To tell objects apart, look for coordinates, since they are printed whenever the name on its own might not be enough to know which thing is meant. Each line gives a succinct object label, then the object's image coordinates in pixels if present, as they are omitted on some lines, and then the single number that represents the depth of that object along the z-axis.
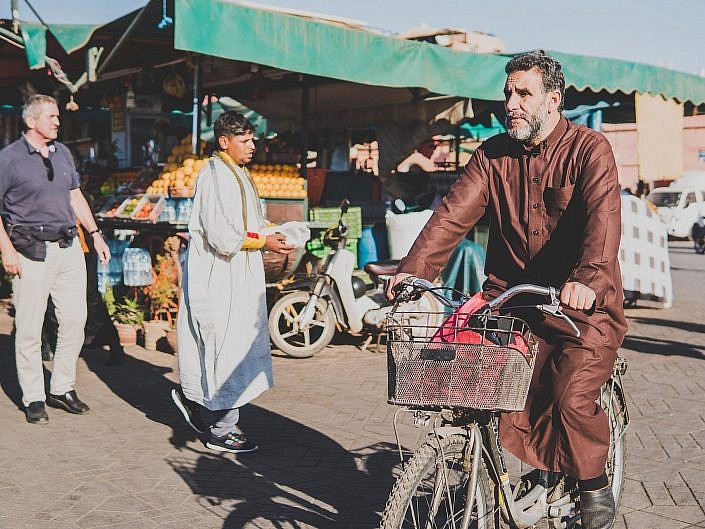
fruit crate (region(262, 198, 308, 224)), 9.48
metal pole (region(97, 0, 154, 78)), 8.30
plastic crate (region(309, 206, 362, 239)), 9.73
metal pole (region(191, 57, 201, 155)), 9.02
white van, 28.78
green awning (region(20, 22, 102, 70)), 9.09
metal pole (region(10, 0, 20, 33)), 9.12
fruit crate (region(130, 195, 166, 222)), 8.88
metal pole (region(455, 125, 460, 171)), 14.94
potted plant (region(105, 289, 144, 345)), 9.06
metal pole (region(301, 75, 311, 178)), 10.34
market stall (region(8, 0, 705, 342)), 8.17
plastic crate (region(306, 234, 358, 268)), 9.55
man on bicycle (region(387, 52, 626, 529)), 3.34
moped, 8.70
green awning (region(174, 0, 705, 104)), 7.41
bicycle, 2.85
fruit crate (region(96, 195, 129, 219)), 9.97
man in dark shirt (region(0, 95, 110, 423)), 6.04
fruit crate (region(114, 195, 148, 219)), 9.39
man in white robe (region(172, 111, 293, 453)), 5.42
